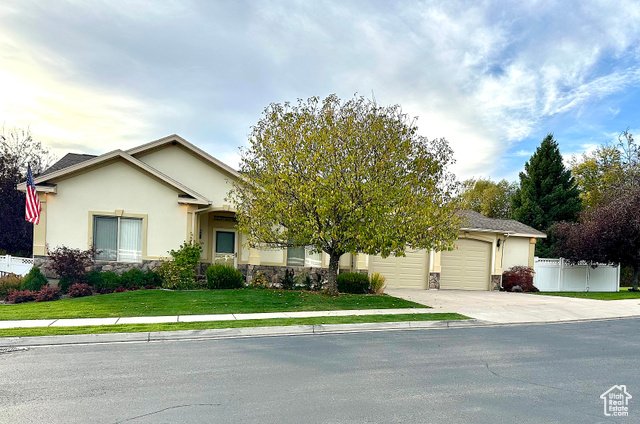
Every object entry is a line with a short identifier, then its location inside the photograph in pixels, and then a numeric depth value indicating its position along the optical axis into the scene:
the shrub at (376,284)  16.23
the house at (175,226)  15.92
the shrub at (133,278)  15.38
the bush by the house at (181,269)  15.63
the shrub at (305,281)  16.59
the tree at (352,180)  12.55
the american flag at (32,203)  14.45
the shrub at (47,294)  13.62
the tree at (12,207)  20.81
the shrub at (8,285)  14.14
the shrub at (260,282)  16.61
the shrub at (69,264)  14.72
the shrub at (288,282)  16.62
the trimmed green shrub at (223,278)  15.87
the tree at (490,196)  45.25
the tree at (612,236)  20.05
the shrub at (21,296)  13.47
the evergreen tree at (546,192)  33.91
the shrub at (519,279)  20.77
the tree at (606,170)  33.31
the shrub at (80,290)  14.27
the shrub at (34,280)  14.29
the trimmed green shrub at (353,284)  15.99
